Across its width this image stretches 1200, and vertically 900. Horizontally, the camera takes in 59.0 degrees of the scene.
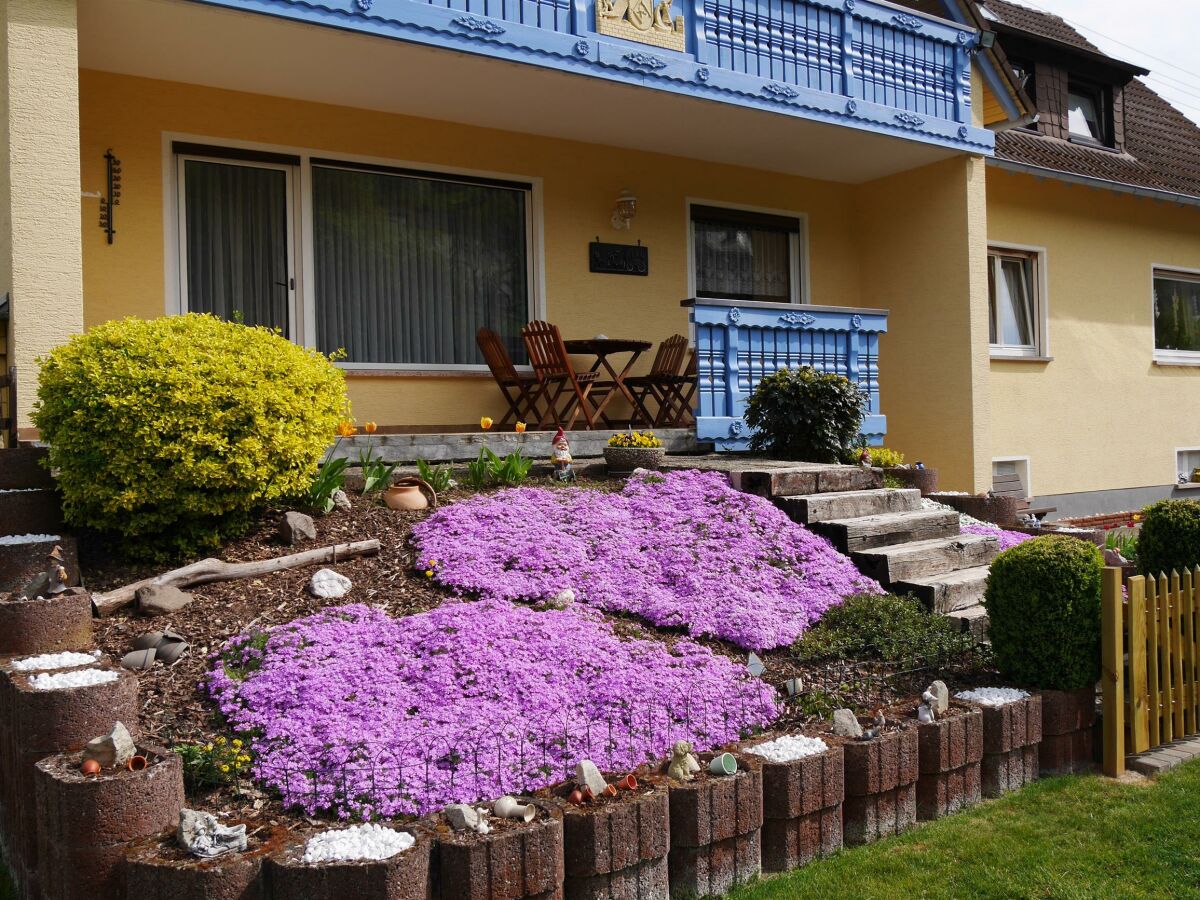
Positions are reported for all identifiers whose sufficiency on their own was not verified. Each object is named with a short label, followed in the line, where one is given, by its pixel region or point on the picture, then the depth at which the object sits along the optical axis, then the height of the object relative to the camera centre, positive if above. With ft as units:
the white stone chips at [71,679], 11.66 -2.48
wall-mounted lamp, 33.99 +7.62
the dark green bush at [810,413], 27.09 +0.75
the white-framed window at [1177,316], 46.96 +5.39
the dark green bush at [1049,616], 15.53 -2.66
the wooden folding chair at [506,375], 30.37 +2.15
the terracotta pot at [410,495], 21.03 -0.89
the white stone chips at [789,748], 12.49 -3.67
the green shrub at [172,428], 16.85 +0.45
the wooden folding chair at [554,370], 28.86 +2.17
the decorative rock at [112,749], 10.64 -2.94
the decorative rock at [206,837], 9.77 -3.56
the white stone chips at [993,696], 14.85 -3.69
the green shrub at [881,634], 17.20 -3.25
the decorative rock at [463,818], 10.45 -3.65
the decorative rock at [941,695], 14.43 -3.52
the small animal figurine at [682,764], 11.78 -3.58
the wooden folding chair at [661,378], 31.14 +1.98
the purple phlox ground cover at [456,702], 12.16 -3.31
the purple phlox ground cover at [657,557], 17.62 -2.02
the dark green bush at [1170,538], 19.70 -1.94
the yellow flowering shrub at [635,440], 24.81 +0.14
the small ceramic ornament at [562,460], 24.38 -0.28
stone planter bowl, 24.63 -0.28
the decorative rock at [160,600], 15.88 -2.18
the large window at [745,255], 37.19 +6.82
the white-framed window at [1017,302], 41.11 +5.35
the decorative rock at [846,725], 13.47 -3.64
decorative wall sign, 34.14 +6.12
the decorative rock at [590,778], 11.26 -3.53
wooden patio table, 29.86 +2.79
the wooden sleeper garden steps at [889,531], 20.48 -1.93
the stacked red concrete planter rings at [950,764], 13.76 -4.27
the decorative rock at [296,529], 18.67 -1.35
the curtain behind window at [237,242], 28.19 +5.77
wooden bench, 38.55 -1.79
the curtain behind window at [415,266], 30.27 +5.53
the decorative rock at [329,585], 16.78 -2.12
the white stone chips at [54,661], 12.42 -2.44
